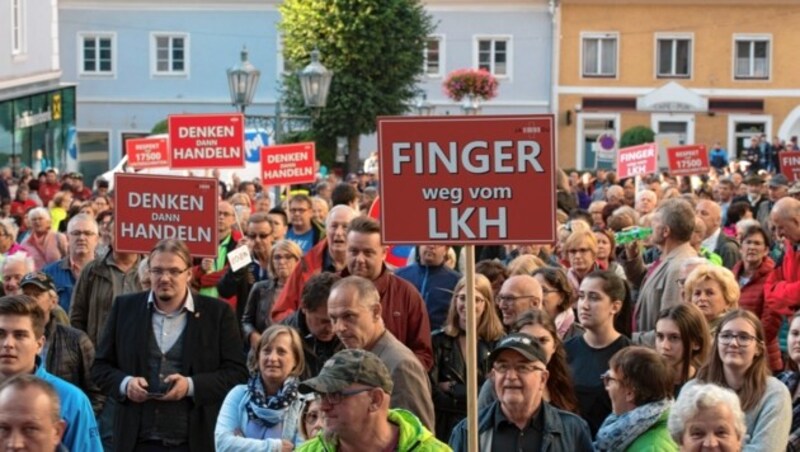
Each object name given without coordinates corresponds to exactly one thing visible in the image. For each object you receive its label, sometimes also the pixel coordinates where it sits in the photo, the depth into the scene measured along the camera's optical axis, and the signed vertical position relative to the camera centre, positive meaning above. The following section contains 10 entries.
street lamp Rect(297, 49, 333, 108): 34.90 +1.21
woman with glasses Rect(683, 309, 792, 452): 11.80 -0.93
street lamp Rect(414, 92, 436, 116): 69.07 +1.77
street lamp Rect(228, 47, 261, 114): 33.00 +1.16
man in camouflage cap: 9.39 -0.84
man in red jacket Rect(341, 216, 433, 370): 14.21 -0.63
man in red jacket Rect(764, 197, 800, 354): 16.95 -0.64
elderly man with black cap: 10.71 -0.96
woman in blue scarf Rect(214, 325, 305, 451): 12.81 -1.10
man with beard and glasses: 13.88 -0.98
